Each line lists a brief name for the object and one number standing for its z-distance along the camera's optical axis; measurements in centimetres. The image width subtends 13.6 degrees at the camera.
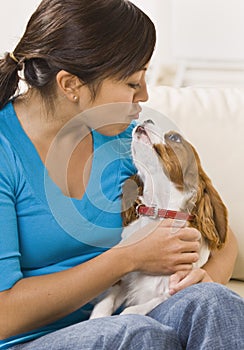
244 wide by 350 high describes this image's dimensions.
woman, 147
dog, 162
